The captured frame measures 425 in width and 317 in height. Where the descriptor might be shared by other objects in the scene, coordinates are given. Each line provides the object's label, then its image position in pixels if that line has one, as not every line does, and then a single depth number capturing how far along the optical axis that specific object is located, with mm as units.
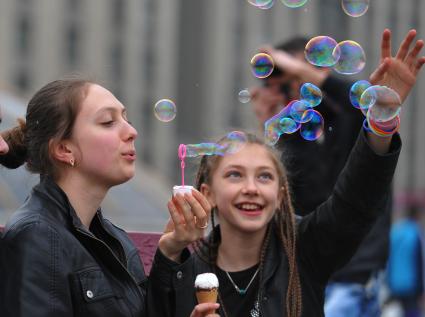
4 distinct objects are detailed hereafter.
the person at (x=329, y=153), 8633
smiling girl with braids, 6395
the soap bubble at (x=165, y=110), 7754
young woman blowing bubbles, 5457
